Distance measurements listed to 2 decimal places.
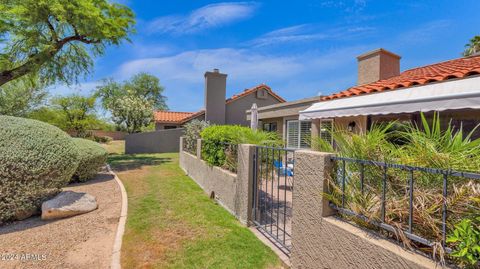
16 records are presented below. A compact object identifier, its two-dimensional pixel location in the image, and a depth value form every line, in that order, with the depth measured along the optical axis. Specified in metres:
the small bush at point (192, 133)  12.50
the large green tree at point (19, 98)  19.50
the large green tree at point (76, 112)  24.68
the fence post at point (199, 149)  10.03
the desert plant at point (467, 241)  1.77
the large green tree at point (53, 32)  12.64
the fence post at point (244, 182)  5.71
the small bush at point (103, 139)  34.84
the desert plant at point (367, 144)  2.90
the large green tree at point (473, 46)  18.95
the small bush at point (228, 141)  6.81
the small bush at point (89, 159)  10.05
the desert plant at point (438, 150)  2.22
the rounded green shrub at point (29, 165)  5.65
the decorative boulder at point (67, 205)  6.14
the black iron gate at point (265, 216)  4.90
